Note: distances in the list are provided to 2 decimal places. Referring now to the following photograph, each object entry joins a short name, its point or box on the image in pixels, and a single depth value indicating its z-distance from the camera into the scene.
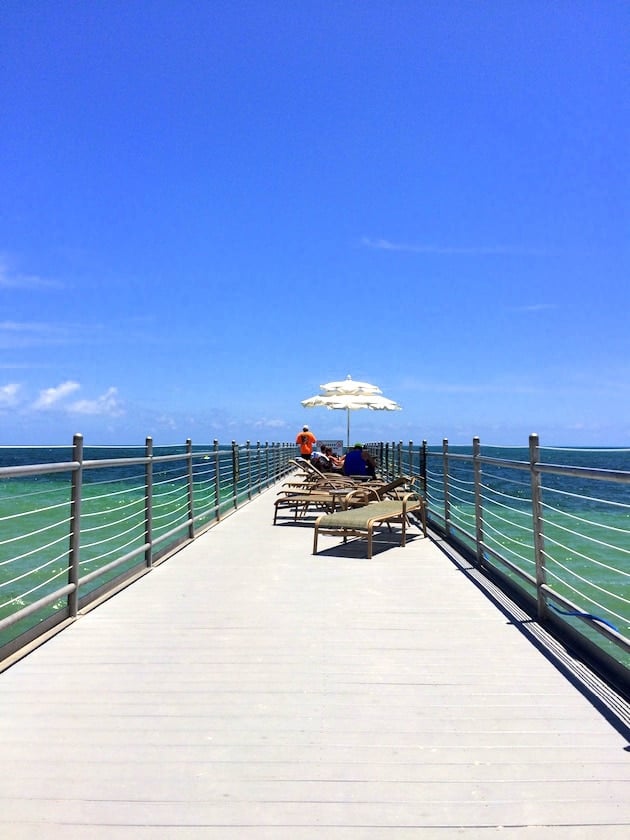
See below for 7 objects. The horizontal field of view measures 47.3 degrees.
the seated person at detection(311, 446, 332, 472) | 15.29
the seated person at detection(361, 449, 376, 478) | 11.53
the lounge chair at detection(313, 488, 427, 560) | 6.96
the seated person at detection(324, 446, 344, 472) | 15.48
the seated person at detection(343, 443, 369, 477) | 11.95
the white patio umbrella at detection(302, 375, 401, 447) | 17.03
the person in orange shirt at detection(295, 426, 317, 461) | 18.17
